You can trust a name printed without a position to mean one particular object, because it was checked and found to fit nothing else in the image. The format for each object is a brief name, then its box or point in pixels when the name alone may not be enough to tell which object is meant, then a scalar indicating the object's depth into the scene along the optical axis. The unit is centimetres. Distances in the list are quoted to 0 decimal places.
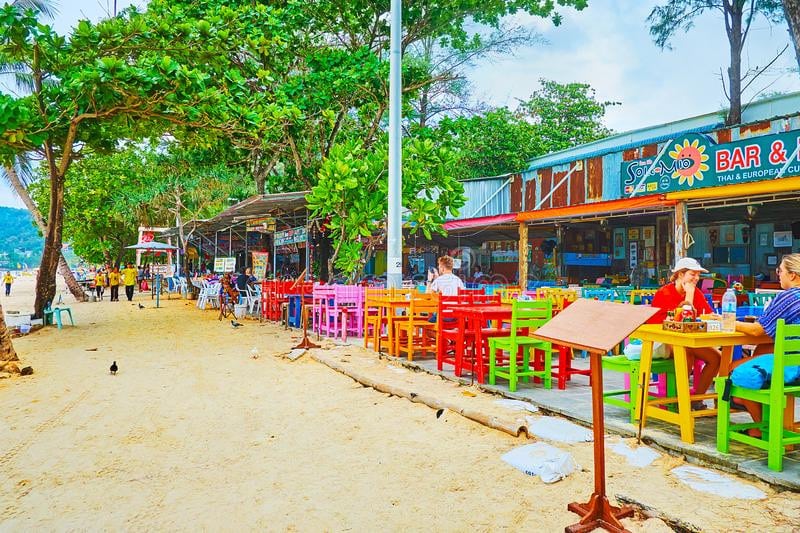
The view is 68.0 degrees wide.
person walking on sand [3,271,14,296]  2971
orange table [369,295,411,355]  827
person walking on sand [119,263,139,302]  2445
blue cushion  376
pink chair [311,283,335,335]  1109
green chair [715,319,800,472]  357
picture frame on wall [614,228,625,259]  1584
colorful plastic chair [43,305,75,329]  1368
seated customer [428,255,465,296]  816
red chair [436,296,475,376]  702
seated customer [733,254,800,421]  390
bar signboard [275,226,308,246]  1420
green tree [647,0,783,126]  1984
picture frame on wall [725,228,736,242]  1370
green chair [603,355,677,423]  468
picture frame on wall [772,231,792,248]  1262
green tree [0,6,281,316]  1030
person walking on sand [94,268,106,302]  2553
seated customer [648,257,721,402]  478
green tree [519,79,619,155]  2594
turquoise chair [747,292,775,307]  800
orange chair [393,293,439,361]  791
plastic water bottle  430
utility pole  953
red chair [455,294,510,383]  652
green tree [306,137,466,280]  1105
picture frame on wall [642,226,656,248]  1488
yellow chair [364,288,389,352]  872
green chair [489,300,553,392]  602
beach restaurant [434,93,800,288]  955
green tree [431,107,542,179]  2291
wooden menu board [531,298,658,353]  293
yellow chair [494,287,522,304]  897
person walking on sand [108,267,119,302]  2415
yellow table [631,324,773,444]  411
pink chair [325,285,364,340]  1058
